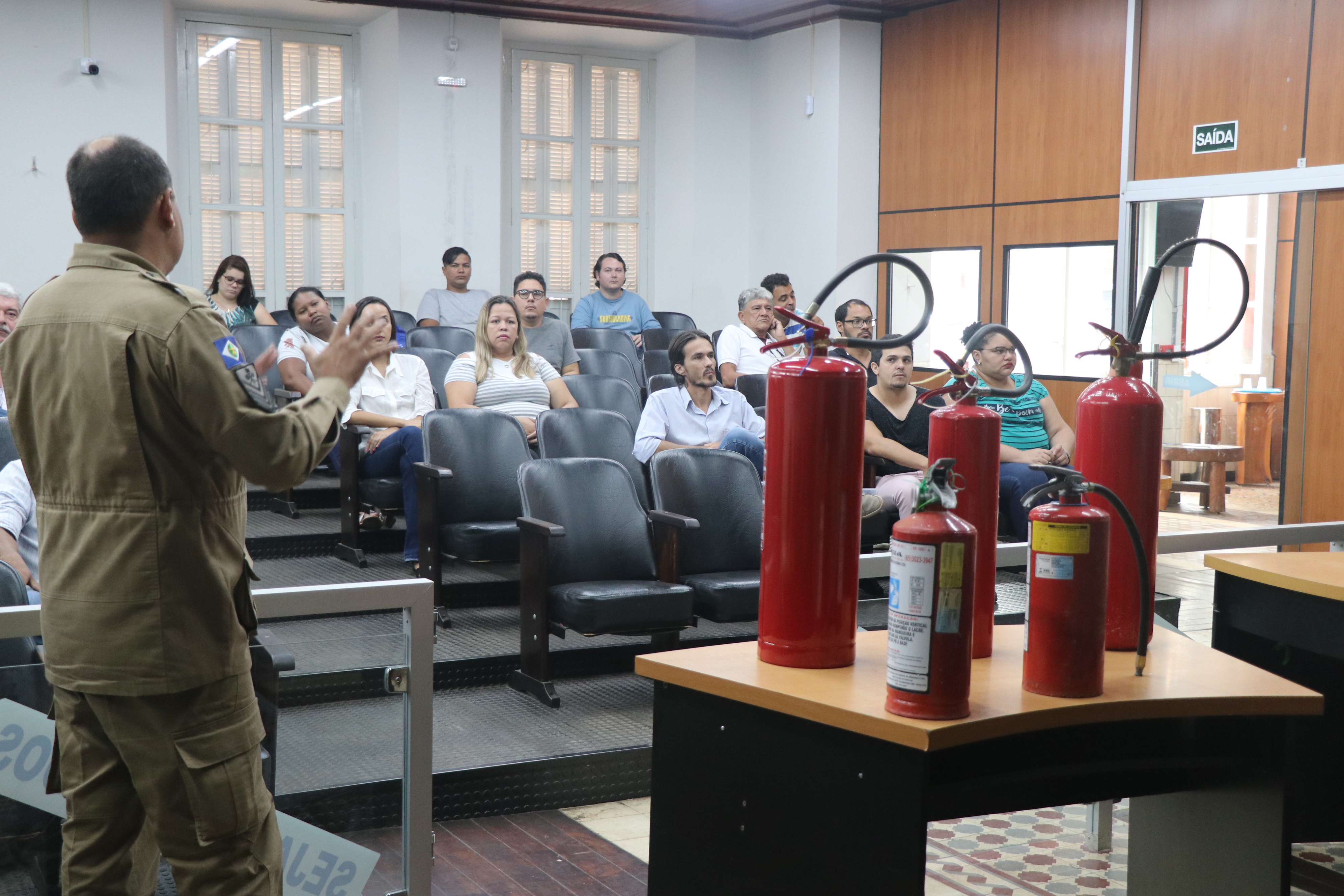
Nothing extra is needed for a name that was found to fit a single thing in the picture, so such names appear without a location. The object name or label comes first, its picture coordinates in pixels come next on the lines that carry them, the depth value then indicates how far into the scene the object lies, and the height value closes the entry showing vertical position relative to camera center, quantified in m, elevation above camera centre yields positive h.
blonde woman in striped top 5.37 -0.23
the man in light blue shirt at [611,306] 8.47 +0.12
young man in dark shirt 4.98 -0.43
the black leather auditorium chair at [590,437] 4.70 -0.44
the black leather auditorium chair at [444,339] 7.01 -0.10
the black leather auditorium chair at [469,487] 4.38 -0.61
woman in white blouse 4.87 -0.41
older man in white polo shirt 6.84 -0.07
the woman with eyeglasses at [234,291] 7.11 +0.15
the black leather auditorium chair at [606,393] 5.69 -0.32
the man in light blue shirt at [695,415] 4.89 -0.36
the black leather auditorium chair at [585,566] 3.76 -0.78
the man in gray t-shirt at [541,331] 6.37 -0.04
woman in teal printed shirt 5.19 -0.44
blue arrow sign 6.84 -0.27
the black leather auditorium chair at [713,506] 4.25 -0.62
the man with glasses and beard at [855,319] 6.39 +0.04
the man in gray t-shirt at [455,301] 7.97 +0.13
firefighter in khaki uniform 1.60 -0.27
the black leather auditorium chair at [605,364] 6.58 -0.21
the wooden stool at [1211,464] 6.86 -0.73
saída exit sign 6.79 +1.09
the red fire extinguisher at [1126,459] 1.81 -0.19
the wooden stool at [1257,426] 6.39 -0.47
